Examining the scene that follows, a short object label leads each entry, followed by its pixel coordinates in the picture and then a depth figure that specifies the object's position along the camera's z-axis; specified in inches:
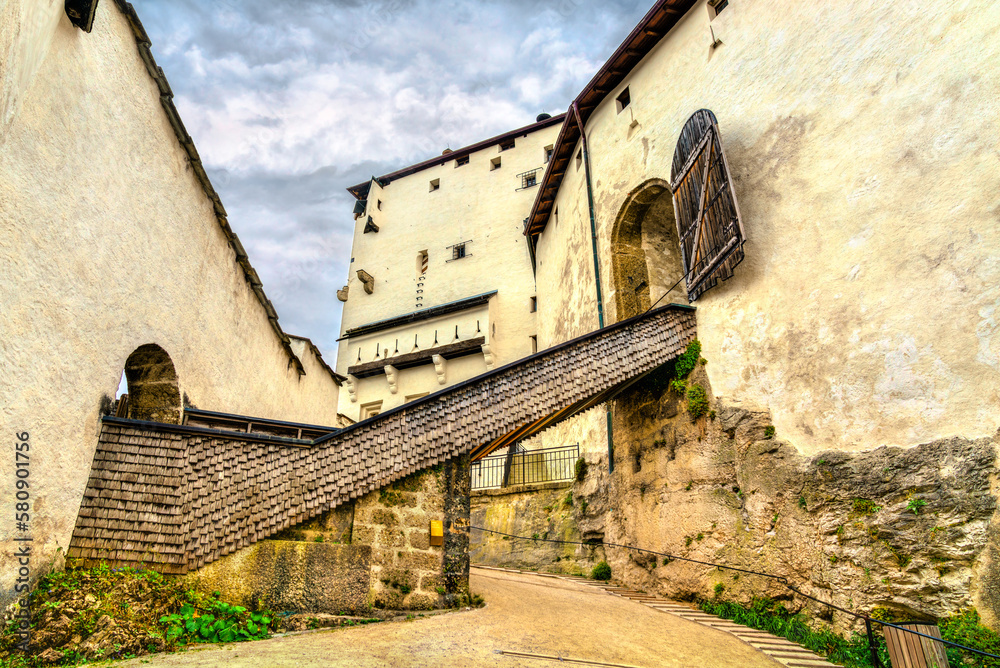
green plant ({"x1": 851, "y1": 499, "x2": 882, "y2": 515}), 248.4
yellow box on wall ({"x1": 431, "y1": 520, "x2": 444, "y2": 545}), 278.5
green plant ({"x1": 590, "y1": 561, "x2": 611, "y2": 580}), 422.3
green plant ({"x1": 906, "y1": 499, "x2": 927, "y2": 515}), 233.3
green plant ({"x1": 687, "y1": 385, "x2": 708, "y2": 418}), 340.2
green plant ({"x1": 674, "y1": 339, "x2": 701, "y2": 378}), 357.1
